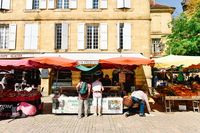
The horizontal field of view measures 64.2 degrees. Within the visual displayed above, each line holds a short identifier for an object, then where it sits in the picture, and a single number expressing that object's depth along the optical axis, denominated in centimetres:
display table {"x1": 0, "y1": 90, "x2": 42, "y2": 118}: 615
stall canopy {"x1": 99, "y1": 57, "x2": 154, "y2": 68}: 639
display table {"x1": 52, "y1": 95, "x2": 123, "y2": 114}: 642
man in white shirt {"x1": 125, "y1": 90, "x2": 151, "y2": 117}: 620
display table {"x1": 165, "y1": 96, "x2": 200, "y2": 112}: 671
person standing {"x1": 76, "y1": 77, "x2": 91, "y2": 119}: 618
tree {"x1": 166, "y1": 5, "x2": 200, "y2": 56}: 1207
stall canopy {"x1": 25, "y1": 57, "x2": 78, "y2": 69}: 622
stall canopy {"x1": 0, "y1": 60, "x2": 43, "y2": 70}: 615
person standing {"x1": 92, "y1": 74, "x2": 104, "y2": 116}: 631
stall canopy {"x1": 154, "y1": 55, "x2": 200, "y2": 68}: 686
